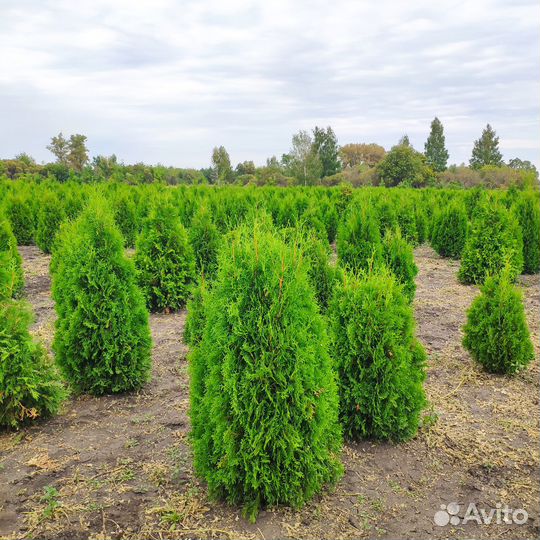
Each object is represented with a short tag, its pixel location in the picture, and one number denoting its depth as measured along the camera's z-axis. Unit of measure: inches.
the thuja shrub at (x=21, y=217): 657.6
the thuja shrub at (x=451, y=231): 572.1
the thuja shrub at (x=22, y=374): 176.7
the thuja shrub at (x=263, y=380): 128.5
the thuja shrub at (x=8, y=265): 191.5
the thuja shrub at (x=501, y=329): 229.0
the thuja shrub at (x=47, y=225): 587.5
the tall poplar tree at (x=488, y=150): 2815.0
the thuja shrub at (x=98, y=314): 206.7
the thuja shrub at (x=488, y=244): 414.0
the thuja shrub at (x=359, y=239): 345.7
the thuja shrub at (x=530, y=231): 488.1
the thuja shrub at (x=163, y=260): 346.0
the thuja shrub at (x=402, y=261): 338.3
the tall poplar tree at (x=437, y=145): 2989.7
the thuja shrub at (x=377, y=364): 168.2
